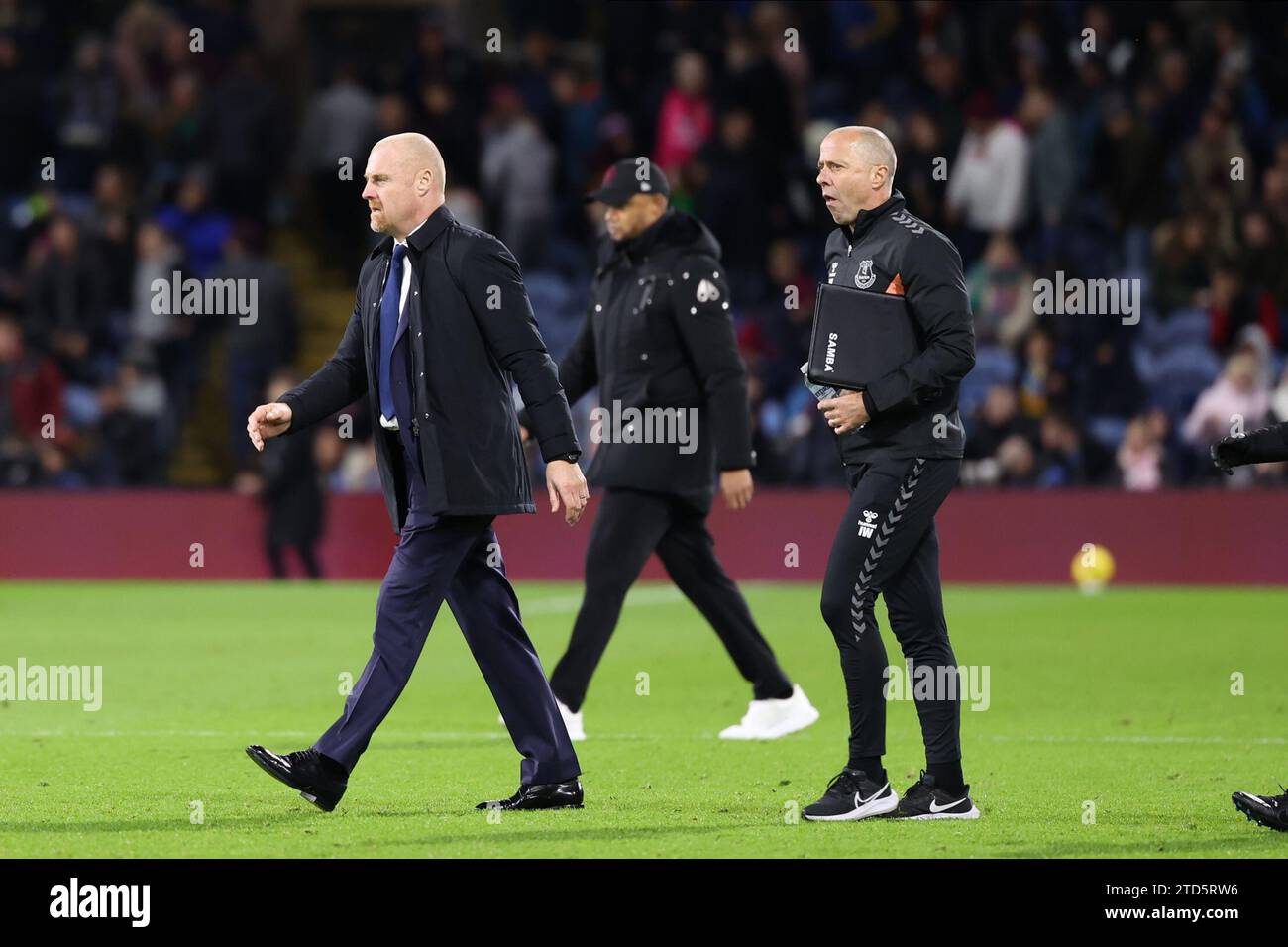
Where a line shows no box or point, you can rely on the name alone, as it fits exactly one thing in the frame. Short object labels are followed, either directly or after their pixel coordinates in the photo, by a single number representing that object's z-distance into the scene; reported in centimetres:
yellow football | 1880
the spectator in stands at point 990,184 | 2167
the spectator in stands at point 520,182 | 2291
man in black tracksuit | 754
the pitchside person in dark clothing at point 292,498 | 1986
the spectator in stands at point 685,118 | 2294
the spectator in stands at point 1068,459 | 1927
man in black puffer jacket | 1009
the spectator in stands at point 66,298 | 2258
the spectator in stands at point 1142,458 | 1908
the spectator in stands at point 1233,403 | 1895
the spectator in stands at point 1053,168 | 2169
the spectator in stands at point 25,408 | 2109
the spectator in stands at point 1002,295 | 2069
